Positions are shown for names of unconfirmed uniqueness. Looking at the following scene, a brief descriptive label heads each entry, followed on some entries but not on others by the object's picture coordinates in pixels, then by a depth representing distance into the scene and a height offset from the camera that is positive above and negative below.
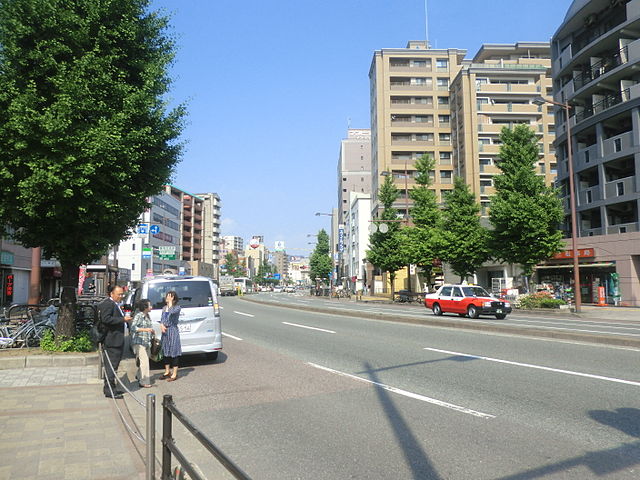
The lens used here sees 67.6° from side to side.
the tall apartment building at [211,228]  114.75 +11.68
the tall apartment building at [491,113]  60.41 +20.39
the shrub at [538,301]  27.19 -1.68
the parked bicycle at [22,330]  11.27 -1.28
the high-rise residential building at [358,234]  80.12 +7.07
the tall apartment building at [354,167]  112.12 +25.36
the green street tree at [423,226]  41.22 +4.29
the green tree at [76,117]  9.09 +3.19
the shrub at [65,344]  10.38 -1.47
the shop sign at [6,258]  26.91 +1.10
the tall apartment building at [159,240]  73.38 +6.40
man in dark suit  7.60 -0.87
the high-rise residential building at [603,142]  30.80 +9.06
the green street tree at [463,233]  37.31 +3.08
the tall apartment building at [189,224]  101.12 +11.09
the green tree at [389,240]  44.41 +3.16
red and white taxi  22.42 -1.45
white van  9.55 -0.64
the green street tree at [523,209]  29.28 +3.94
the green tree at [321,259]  95.62 +3.04
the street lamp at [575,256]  25.84 +0.85
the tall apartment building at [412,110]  65.00 +22.41
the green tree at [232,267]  128.00 +2.18
